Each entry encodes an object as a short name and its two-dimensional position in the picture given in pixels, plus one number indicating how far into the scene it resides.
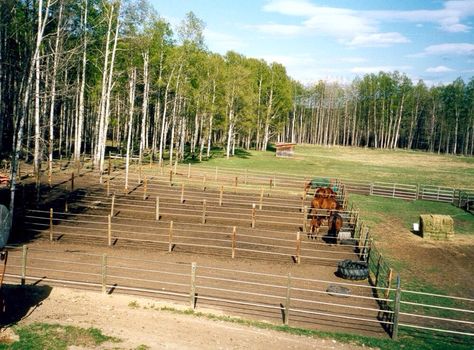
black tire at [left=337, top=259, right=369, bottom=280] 15.51
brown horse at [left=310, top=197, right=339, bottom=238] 24.56
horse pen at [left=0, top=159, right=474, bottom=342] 12.64
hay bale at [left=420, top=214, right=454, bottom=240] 22.81
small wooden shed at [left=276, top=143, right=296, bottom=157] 62.16
